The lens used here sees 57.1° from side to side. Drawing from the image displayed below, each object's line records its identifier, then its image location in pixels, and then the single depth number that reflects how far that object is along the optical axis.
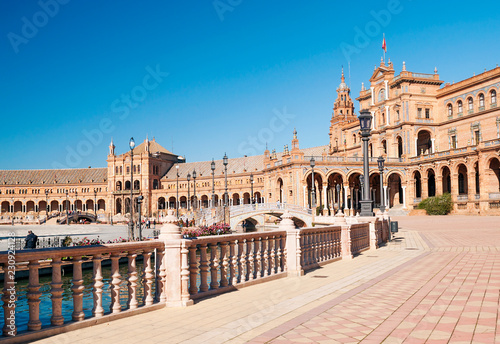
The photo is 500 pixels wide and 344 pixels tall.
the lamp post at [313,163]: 42.01
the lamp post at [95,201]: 110.34
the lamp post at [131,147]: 28.84
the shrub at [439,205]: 51.00
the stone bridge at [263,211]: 46.06
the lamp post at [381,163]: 29.08
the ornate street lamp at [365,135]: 18.52
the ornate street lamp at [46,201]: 117.19
